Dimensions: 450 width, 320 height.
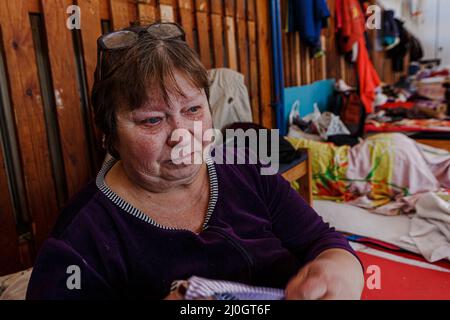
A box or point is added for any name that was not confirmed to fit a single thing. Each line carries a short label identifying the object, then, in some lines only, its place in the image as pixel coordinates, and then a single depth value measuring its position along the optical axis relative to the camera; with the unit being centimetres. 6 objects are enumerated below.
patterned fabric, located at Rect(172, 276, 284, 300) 62
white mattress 188
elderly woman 79
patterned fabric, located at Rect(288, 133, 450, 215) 244
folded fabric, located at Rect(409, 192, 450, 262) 167
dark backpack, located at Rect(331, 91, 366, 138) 389
